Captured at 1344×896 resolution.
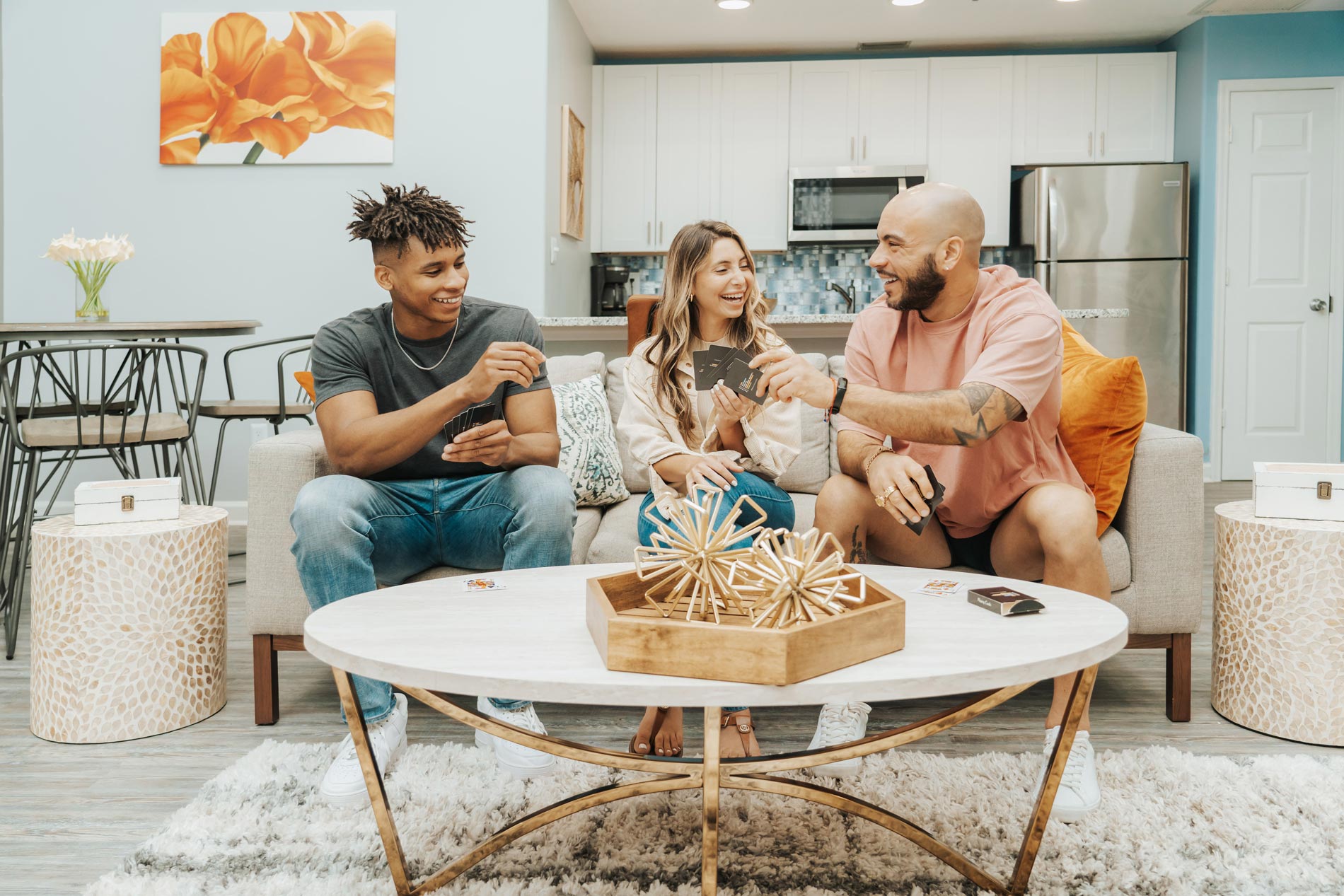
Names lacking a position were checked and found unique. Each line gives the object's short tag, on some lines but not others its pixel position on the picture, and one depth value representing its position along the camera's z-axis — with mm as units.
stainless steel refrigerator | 5477
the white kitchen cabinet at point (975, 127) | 5805
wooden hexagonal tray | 952
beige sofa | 1989
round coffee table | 971
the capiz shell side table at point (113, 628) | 1867
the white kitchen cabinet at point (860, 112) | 5840
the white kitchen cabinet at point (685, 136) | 5906
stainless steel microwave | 5754
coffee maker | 5789
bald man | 1720
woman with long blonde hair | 2033
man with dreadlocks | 1788
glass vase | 3174
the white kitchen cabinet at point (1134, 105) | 5773
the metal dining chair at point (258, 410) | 3492
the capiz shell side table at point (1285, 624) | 1816
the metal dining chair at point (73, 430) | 2557
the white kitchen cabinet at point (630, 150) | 5898
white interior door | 5496
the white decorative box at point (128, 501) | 1956
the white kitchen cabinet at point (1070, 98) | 5777
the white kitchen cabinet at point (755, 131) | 5887
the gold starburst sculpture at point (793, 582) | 1036
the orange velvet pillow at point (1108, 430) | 1997
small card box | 1221
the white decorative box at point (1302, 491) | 1865
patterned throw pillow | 2488
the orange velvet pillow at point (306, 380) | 3328
